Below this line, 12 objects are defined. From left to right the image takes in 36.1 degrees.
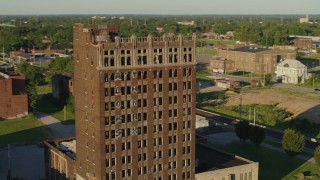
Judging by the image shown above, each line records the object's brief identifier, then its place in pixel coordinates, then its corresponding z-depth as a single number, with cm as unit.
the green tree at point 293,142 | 10862
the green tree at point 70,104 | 15641
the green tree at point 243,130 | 12036
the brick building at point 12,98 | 15012
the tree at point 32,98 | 15662
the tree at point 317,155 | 9878
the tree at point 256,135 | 11744
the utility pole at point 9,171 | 9594
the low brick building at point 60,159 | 8694
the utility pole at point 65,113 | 15175
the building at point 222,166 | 8575
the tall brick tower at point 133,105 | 7444
